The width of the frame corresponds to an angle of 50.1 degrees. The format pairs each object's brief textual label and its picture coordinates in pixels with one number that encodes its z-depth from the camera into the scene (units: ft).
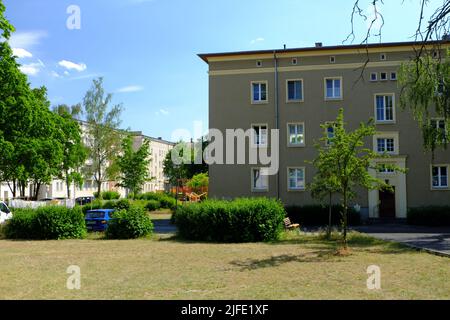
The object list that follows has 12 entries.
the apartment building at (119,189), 221.48
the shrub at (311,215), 103.55
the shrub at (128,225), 69.26
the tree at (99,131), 171.53
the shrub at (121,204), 128.82
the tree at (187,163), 255.50
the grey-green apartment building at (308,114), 109.19
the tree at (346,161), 52.39
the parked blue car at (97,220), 81.35
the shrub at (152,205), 168.45
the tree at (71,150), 132.05
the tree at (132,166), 179.42
